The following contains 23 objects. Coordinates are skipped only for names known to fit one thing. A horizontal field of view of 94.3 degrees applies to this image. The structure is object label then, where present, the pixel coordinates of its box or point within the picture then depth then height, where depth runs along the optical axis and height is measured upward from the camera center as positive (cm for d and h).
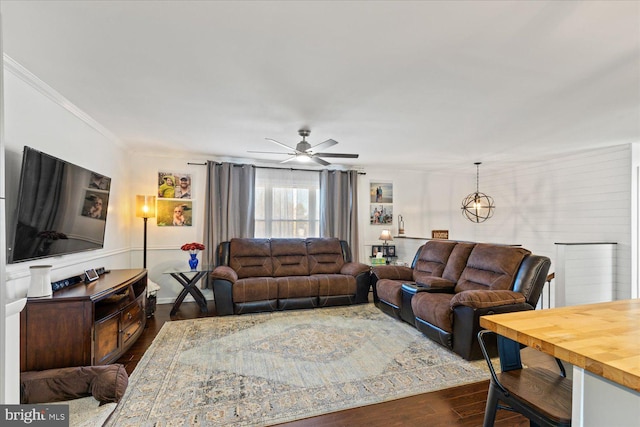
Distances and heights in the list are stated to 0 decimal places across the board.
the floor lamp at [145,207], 446 +17
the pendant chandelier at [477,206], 661 +32
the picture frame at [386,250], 582 -62
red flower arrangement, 460 -45
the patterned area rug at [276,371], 207 -134
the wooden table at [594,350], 85 -42
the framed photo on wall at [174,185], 494 +55
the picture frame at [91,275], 295 -58
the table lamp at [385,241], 561 -43
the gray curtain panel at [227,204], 502 +25
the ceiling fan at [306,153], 359 +84
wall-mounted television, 215 +7
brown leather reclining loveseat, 281 -75
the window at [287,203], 544 +29
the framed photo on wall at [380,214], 625 +12
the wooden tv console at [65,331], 221 -88
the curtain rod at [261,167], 511 +94
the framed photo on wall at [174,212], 494 +10
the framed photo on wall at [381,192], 626 +59
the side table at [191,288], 427 -102
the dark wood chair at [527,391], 119 -76
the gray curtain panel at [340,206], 566 +25
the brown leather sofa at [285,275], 414 -89
